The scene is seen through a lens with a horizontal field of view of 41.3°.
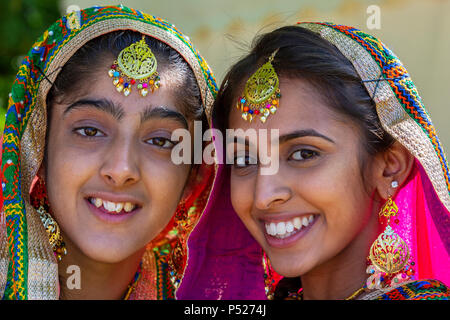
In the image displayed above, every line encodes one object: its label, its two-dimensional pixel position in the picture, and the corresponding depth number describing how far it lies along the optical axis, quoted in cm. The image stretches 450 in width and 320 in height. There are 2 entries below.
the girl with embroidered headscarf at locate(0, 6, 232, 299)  226
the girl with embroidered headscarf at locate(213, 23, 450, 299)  212
